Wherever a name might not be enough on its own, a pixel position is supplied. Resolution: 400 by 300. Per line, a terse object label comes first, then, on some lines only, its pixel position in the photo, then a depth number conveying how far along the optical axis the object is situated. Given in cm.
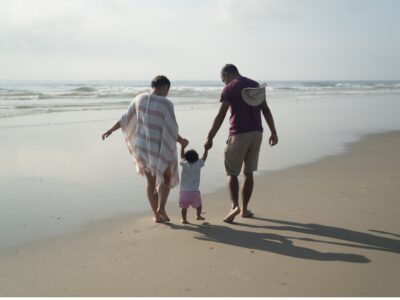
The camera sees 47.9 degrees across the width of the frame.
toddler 476
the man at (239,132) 482
